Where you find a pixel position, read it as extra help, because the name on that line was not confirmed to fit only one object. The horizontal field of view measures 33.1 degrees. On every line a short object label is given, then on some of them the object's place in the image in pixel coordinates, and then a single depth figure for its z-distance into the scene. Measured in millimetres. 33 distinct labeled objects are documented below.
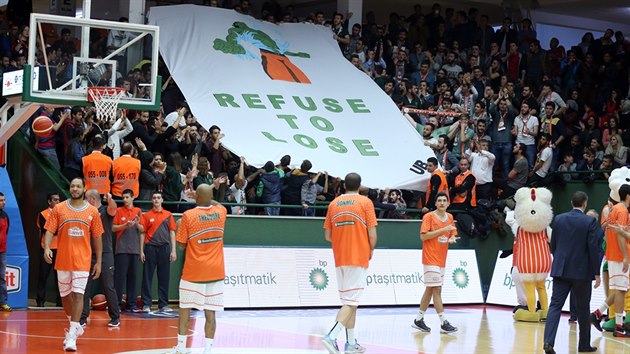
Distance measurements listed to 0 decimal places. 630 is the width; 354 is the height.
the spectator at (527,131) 23588
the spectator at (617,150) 23297
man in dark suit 13523
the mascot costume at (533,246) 18781
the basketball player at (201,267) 12305
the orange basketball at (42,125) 18734
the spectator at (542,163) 23373
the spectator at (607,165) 22875
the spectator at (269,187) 20359
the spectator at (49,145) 18953
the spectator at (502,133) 23781
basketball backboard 15805
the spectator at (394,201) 22266
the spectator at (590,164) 23500
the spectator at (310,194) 20844
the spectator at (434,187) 21438
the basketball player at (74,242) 13266
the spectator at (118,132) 18938
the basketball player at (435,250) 16125
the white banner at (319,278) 19469
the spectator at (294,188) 20781
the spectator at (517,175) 23016
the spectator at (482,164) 22750
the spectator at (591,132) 24375
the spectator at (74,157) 18453
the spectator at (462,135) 22891
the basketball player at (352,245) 13148
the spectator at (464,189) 22047
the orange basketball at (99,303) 18016
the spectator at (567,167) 23703
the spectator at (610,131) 23891
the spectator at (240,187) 20109
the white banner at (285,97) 21766
